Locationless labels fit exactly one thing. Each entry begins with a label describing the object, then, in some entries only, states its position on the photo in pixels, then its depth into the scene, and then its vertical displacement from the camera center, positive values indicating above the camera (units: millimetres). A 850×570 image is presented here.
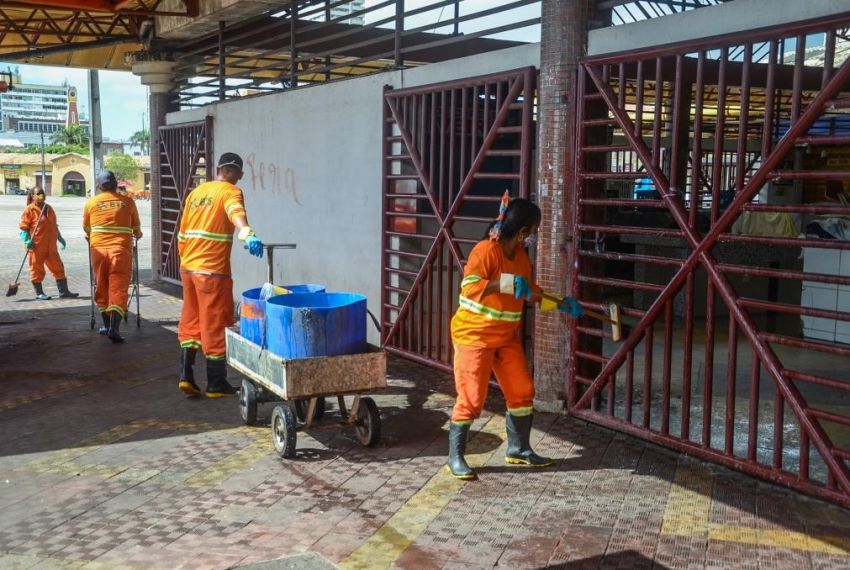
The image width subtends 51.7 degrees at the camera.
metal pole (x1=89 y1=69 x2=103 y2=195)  22156 +1631
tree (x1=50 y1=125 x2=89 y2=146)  118188 +7463
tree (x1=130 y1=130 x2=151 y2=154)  122394 +7406
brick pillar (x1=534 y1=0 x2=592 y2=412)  6848 +199
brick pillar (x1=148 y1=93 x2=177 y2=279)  16250 +569
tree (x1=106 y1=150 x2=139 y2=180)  92412 +2682
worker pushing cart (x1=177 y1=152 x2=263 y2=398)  7684 -564
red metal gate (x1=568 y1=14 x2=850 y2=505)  5191 -678
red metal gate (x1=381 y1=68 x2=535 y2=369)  8180 -33
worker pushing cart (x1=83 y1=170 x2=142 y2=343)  10672 -667
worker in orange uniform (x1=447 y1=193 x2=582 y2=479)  5562 -828
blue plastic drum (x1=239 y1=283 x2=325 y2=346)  6551 -943
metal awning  15484 +2982
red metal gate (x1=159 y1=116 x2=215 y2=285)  14477 +371
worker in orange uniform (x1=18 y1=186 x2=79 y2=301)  14320 -792
